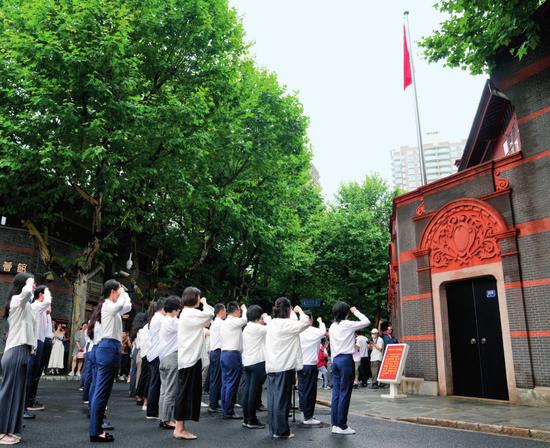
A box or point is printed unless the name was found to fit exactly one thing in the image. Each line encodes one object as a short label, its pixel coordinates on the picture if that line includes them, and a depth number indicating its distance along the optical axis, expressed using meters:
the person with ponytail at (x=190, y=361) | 6.30
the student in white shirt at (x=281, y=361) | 6.68
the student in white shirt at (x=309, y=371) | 8.04
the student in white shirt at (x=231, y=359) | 8.45
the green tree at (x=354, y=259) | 32.53
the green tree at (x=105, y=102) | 13.39
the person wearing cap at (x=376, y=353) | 16.98
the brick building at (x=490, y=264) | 10.80
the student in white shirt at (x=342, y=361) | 7.20
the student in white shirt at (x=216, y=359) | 9.40
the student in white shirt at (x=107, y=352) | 5.88
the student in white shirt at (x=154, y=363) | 8.21
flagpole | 16.19
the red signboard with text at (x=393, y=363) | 12.37
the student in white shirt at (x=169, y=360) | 7.06
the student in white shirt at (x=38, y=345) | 7.36
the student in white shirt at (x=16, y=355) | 5.60
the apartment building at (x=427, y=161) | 166.81
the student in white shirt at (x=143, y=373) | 9.62
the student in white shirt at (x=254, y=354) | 7.68
